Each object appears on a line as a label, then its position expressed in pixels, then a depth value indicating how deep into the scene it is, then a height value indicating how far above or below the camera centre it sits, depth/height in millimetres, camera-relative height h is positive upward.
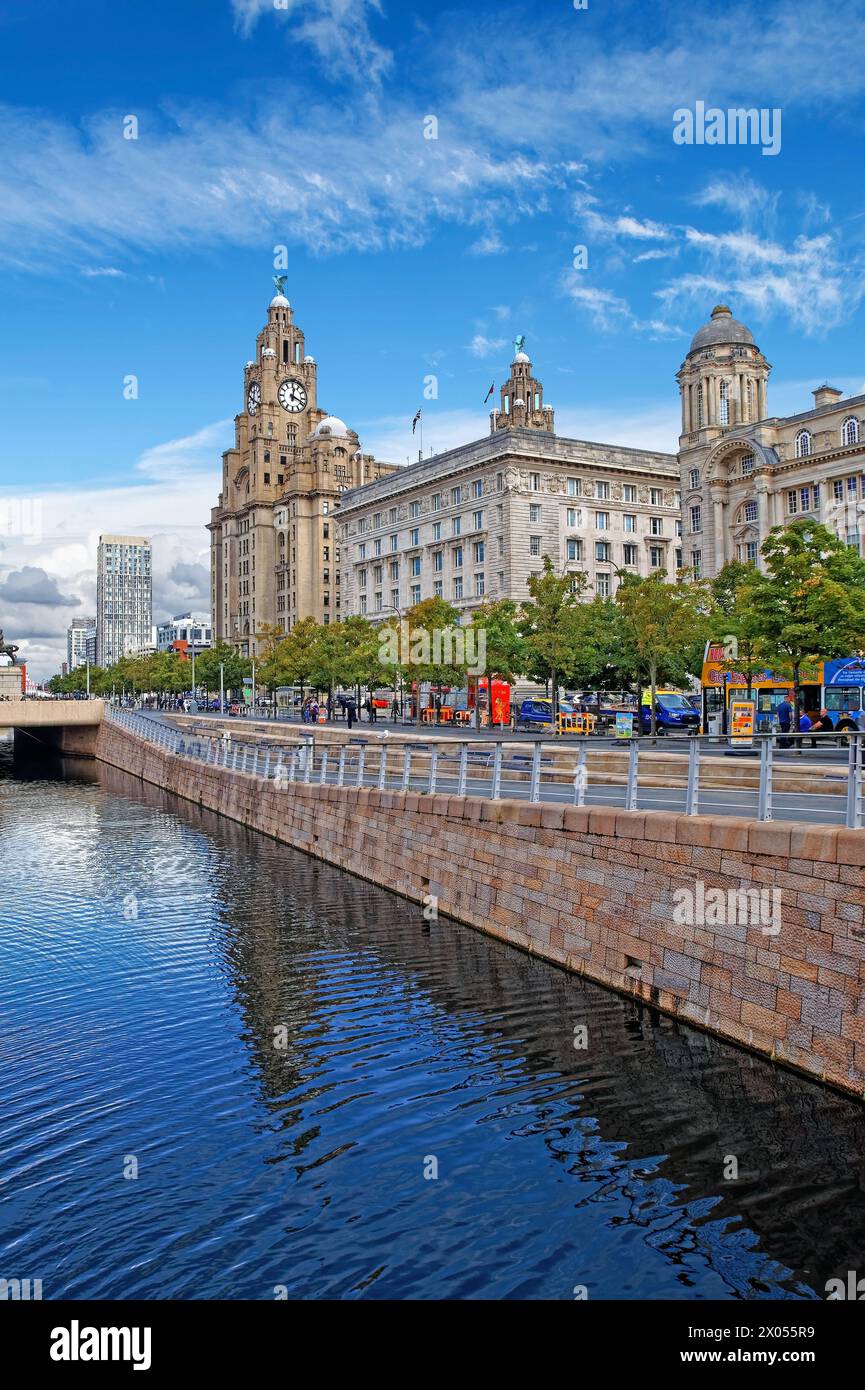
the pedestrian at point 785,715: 33125 -825
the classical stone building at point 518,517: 93250 +15909
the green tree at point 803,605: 36938 +2896
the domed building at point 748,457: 82250 +19159
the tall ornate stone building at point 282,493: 160125 +30409
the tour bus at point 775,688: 38188 +3
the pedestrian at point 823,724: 28411 -990
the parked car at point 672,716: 49469 -1254
